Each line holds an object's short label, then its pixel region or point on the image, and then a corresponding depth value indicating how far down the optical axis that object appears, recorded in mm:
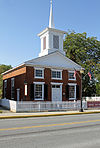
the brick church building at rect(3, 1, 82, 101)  23844
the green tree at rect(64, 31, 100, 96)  41594
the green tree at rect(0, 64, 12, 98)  59447
